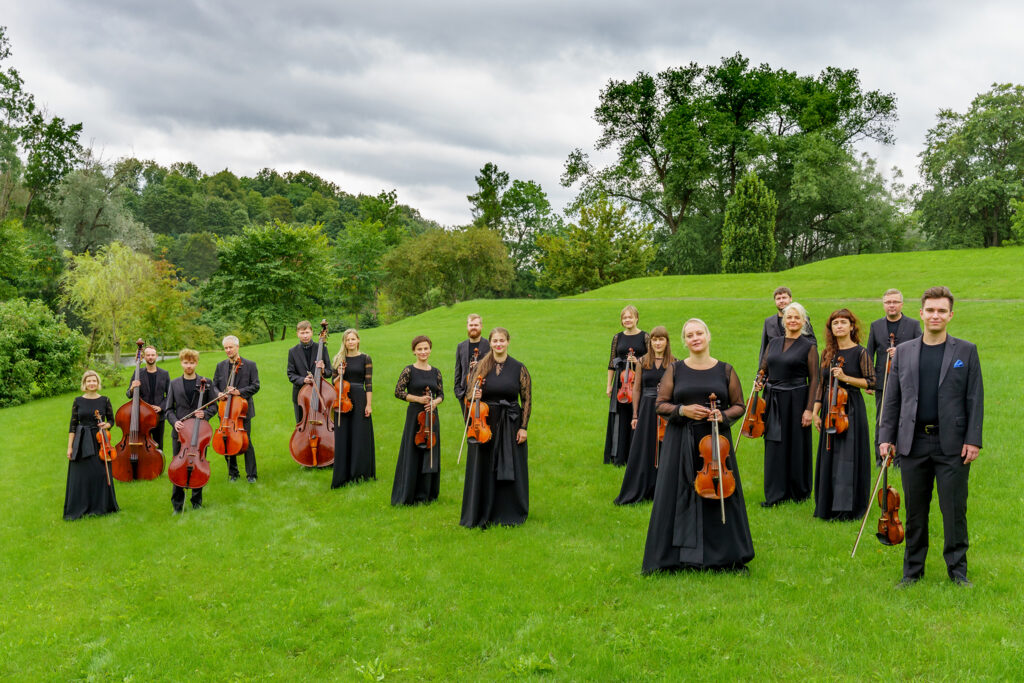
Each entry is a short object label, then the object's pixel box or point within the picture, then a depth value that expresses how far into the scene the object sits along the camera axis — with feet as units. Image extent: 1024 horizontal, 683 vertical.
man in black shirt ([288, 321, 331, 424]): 37.19
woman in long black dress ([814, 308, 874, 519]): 24.56
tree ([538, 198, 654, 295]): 165.37
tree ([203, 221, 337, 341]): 137.18
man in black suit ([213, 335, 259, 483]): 33.65
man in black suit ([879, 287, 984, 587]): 17.93
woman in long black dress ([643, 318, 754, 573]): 19.67
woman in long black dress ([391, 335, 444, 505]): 29.40
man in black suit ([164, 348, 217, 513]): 32.14
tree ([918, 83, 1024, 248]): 149.79
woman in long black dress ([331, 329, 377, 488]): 33.37
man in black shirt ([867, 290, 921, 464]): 26.66
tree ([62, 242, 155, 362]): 110.22
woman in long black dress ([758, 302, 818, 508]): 26.40
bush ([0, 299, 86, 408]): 77.61
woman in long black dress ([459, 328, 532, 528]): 26.11
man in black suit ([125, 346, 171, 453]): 36.40
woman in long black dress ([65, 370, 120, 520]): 30.81
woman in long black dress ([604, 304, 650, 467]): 32.09
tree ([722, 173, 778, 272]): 151.84
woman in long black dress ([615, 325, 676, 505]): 28.53
